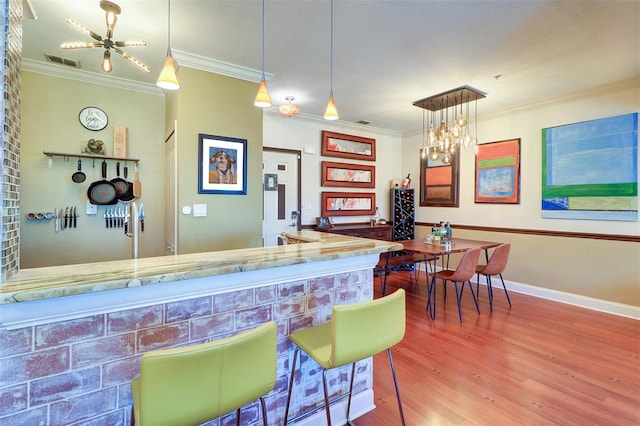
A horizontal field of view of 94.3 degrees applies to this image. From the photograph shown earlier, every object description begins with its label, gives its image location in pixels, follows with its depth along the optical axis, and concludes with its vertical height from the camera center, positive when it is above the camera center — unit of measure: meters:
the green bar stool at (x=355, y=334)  1.28 -0.58
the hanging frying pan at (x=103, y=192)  3.37 +0.19
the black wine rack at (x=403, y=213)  5.55 -0.07
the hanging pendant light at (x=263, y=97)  1.97 +0.75
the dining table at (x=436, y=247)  3.39 -0.46
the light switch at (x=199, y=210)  3.01 -0.01
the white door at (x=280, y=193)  4.47 +0.25
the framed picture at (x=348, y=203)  5.05 +0.11
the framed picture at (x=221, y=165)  3.03 +0.46
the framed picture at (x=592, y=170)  3.38 +0.50
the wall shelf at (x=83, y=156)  3.14 +0.58
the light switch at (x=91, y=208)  3.38 +0.00
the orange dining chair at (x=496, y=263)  3.65 -0.66
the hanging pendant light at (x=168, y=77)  1.72 +0.77
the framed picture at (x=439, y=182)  5.12 +0.49
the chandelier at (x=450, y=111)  3.56 +1.46
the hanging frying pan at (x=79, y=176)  3.30 +0.36
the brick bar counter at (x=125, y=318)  0.99 -0.45
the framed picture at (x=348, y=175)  5.04 +0.62
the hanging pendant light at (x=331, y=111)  2.20 +0.73
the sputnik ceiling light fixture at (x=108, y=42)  2.12 +1.25
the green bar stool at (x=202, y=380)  0.87 -0.54
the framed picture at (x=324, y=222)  4.80 -0.22
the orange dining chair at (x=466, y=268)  3.36 -0.67
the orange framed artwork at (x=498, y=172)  4.36 +0.57
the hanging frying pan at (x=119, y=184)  3.49 +0.29
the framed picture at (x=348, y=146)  5.02 +1.12
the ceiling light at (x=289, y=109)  3.71 +1.25
